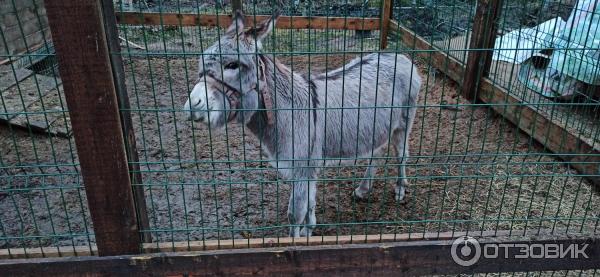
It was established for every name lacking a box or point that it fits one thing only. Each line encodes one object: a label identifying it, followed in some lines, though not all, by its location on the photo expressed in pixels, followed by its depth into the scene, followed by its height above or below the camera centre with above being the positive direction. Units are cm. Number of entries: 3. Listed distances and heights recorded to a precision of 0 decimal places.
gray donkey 264 -105
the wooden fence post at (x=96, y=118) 192 -74
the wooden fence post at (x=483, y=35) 553 -101
